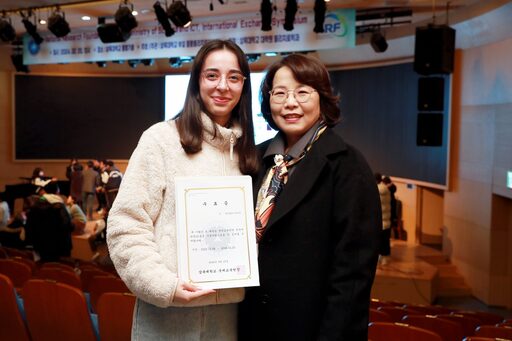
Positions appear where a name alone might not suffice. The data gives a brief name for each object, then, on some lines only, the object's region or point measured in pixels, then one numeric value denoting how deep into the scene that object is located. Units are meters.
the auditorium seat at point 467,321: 4.67
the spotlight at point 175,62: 13.44
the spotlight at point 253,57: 11.01
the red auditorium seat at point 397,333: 3.02
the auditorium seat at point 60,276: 4.94
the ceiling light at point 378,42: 11.06
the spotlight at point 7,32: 10.74
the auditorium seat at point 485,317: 5.62
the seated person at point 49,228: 7.73
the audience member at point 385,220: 9.77
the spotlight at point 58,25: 10.11
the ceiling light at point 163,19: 9.21
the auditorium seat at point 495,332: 4.06
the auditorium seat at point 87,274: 5.69
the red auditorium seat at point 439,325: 4.06
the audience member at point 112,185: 12.75
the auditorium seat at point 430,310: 5.83
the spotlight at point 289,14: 8.61
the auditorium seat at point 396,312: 4.86
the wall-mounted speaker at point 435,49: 8.70
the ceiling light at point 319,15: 8.44
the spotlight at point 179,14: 8.75
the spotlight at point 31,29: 10.76
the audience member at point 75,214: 9.97
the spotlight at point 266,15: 8.80
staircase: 9.85
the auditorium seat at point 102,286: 4.59
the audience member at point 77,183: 14.39
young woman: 1.76
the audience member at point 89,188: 14.48
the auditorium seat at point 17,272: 5.24
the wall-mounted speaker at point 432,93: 9.22
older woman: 1.78
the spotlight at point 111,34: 10.07
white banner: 9.10
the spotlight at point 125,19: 9.29
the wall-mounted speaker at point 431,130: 9.29
